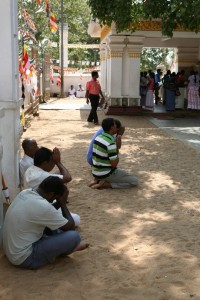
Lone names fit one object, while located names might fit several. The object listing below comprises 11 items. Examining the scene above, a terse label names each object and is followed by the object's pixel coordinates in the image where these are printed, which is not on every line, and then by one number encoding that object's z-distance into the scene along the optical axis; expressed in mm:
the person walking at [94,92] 11727
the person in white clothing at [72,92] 24391
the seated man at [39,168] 4141
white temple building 13789
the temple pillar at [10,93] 4504
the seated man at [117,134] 5800
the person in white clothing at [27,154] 4711
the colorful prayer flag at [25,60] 10955
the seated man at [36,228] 3338
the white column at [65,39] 27250
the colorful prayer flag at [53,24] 17359
